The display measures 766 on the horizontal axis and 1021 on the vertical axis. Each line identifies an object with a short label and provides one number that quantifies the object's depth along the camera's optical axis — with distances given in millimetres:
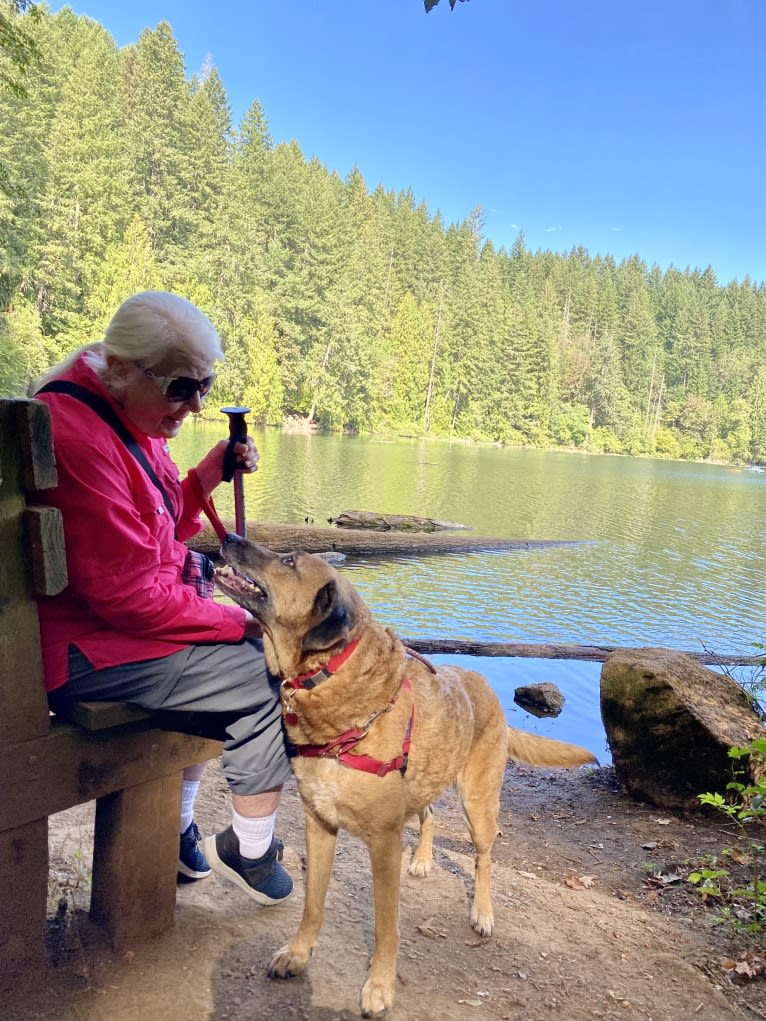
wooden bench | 2043
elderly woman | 2248
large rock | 5184
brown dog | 2648
